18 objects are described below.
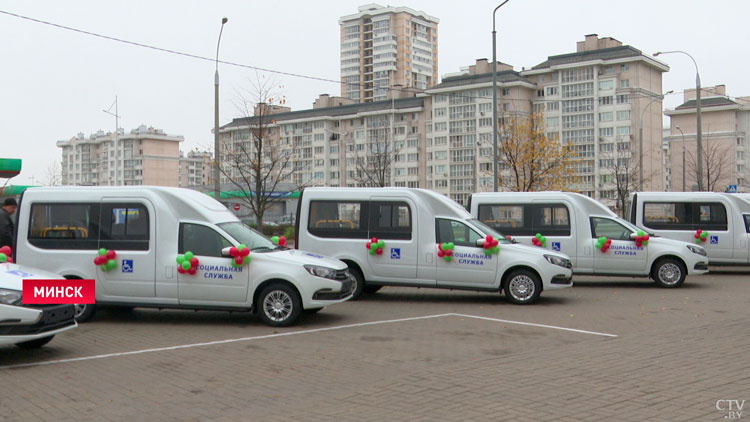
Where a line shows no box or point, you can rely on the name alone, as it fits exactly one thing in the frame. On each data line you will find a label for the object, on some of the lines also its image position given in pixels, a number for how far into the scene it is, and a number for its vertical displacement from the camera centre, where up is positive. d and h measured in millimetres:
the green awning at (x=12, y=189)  27805 +1469
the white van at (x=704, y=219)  20000 +146
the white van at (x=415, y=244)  13773 -346
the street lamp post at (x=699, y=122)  29328 +4021
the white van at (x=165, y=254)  11102 -410
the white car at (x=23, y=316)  8062 -976
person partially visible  13039 +89
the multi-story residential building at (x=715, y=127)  109562 +14833
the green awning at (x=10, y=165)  22141 +1876
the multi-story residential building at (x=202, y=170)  195075 +14799
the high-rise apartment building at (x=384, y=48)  152750 +37055
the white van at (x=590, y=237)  16969 -281
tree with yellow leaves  35281 +3307
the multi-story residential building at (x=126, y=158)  146375 +14365
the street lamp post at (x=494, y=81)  23944 +4636
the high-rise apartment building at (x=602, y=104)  88688 +14967
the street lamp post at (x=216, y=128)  22656 +2985
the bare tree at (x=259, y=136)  27364 +3539
